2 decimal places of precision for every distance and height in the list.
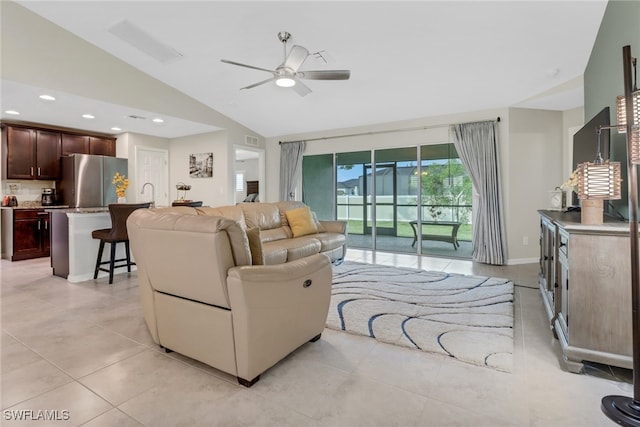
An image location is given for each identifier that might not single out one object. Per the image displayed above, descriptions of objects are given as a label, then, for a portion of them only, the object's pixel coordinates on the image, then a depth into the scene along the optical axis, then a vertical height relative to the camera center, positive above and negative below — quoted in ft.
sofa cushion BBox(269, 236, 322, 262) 12.78 -1.55
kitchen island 13.12 -1.38
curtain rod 18.31 +4.80
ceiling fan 10.82 +4.87
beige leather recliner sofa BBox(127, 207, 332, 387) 5.65 -1.64
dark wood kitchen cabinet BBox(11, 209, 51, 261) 18.13 -1.40
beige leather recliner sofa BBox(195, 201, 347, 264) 12.53 -1.19
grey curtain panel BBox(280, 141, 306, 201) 23.26 +3.10
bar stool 12.47 -0.88
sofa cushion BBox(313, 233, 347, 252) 14.81 -1.53
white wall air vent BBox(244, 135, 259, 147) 23.11 +5.01
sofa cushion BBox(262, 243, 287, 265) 11.80 -1.72
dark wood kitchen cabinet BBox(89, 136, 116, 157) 21.83 +4.43
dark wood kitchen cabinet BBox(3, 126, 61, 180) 18.44 +3.42
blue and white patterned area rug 7.34 -3.05
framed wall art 22.47 +3.14
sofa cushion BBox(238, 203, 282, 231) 14.37 -0.30
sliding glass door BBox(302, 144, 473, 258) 18.52 +0.75
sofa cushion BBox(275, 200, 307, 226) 16.19 +0.08
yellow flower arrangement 14.75 +1.15
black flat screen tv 8.34 +1.95
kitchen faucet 23.42 +1.20
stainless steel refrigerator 19.72 +1.81
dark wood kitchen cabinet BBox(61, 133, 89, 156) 20.57 +4.32
